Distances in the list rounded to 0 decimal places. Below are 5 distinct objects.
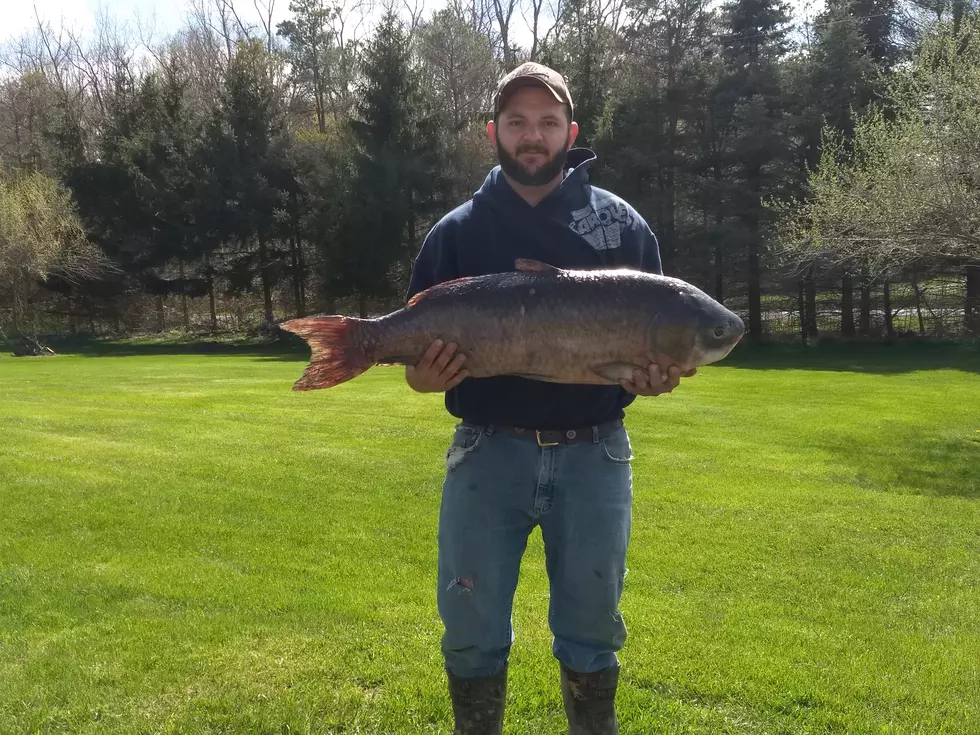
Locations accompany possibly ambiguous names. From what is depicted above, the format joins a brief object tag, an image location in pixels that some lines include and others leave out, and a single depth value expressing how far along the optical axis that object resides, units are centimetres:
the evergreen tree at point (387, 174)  3506
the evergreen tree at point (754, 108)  3019
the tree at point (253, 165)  3759
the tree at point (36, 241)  3372
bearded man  316
